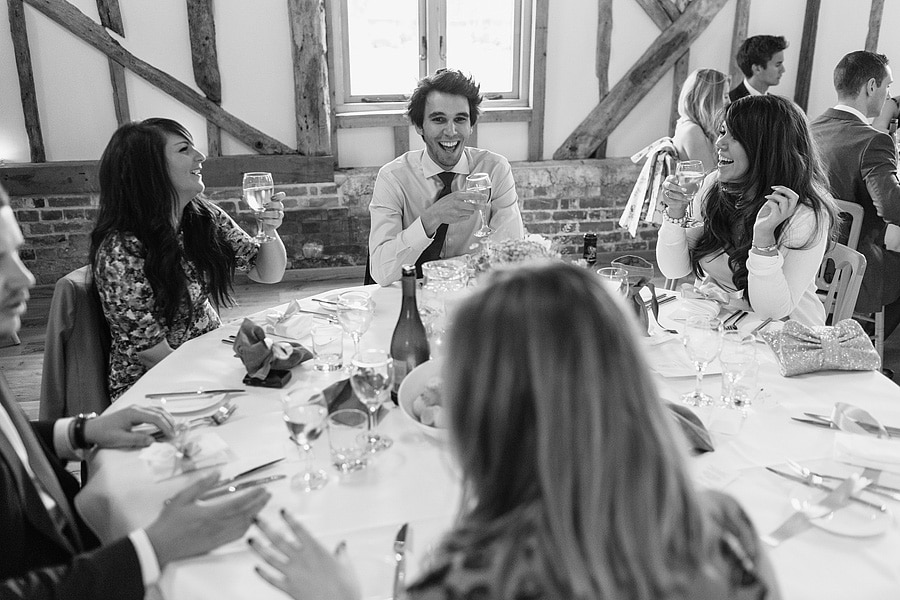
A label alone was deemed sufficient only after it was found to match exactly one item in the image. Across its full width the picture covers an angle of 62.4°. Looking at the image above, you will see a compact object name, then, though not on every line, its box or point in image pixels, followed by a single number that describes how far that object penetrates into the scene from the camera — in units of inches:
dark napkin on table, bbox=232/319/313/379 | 70.1
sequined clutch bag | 70.5
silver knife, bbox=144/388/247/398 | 66.9
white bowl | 63.1
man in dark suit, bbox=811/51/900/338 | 138.3
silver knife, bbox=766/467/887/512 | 49.6
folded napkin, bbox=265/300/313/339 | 81.3
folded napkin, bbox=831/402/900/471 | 54.6
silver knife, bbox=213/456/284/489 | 52.9
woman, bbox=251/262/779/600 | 30.9
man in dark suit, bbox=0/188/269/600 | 44.6
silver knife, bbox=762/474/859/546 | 47.5
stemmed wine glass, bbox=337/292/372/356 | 71.2
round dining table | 44.8
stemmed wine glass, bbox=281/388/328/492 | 52.4
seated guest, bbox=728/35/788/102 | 191.6
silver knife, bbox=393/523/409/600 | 43.3
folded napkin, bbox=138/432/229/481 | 55.4
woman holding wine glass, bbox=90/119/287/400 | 83.6
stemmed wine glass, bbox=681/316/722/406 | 64.7
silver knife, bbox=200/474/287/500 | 51.0
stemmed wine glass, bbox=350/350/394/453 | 57.1
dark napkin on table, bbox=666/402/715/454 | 57.1
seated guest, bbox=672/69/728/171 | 170.6
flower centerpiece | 74.5
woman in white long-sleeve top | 90.0
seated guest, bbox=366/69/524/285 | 113.4
